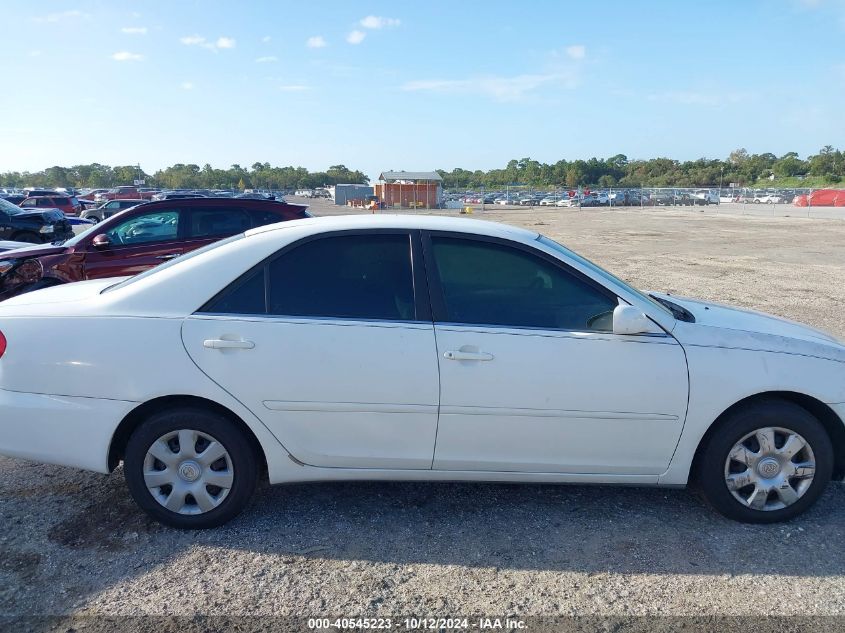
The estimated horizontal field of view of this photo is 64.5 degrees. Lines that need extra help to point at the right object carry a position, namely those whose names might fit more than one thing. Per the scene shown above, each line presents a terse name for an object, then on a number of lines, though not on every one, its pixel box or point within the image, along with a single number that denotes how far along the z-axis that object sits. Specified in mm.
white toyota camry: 3438
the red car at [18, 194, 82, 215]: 31359
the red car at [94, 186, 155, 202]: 46481
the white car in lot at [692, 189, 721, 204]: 61625
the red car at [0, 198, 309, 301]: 8164
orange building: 58688
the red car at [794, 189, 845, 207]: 52756
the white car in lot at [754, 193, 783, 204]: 59031
